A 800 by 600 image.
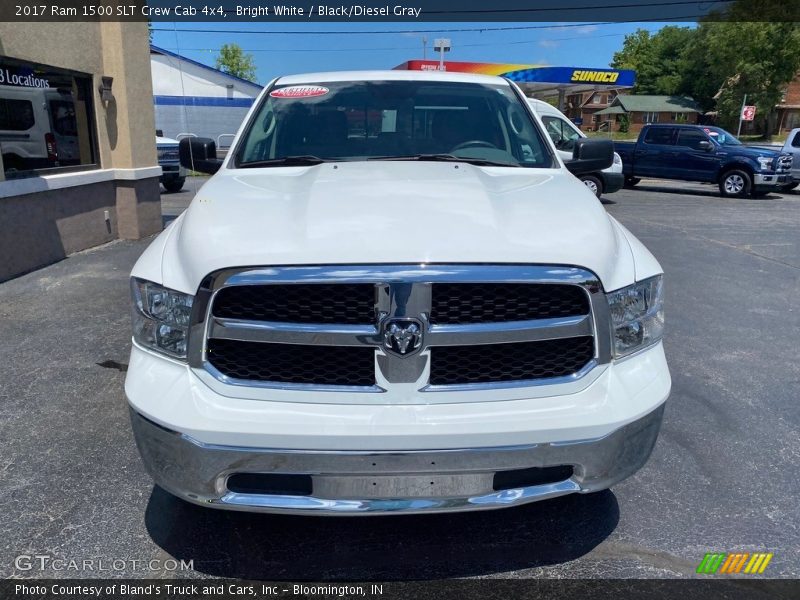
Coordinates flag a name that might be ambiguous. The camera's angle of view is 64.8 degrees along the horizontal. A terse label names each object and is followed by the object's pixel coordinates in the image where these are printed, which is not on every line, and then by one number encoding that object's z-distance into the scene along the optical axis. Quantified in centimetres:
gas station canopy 2794
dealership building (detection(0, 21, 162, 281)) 705
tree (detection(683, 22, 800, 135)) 4516
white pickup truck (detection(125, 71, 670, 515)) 206
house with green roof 6969
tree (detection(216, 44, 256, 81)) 6950
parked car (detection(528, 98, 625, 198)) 1382
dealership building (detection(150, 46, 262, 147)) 3494
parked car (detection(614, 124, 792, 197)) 1667
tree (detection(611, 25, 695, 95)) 7869
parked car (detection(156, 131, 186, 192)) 1462
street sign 3275
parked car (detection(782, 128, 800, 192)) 1822
